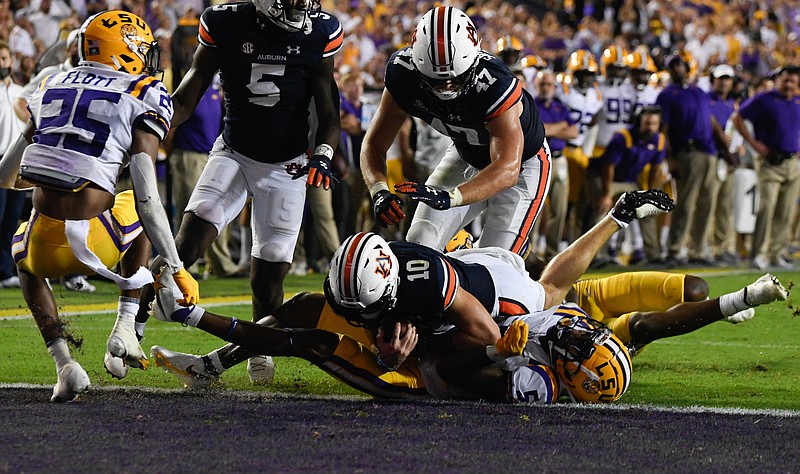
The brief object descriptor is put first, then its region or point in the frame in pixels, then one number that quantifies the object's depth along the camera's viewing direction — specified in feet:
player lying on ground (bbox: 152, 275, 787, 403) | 32.48
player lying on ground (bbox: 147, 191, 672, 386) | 31.09
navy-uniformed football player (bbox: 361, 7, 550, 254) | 35.99
